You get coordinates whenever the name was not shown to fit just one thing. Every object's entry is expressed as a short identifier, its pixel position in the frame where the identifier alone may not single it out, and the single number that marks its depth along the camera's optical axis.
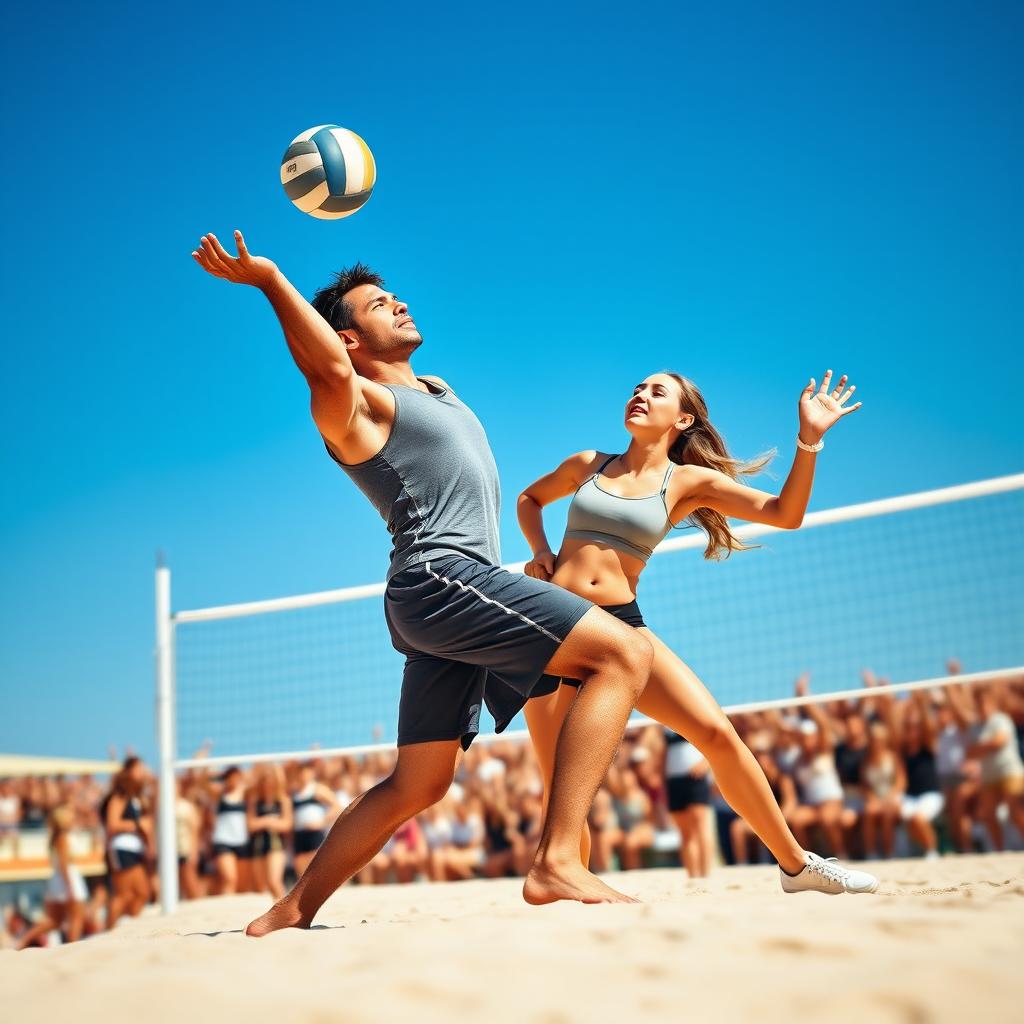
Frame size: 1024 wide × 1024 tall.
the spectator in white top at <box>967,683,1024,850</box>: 8.47
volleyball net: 6.68
